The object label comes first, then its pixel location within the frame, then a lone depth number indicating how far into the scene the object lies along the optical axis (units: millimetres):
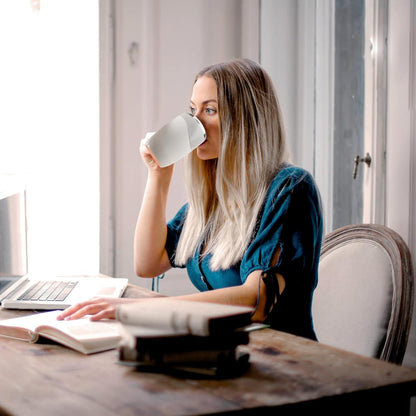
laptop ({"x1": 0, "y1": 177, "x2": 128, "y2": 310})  1517
